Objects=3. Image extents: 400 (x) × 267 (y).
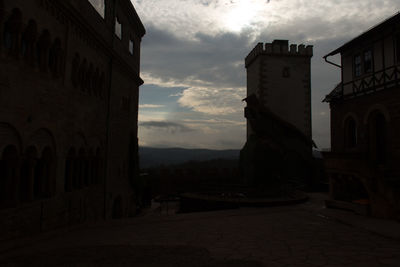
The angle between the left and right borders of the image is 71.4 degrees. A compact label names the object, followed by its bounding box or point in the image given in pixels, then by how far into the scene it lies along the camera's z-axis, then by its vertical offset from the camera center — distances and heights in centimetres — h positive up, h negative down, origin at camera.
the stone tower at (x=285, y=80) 3041 +844
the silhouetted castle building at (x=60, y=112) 839 +155
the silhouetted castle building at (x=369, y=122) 1164 +188
